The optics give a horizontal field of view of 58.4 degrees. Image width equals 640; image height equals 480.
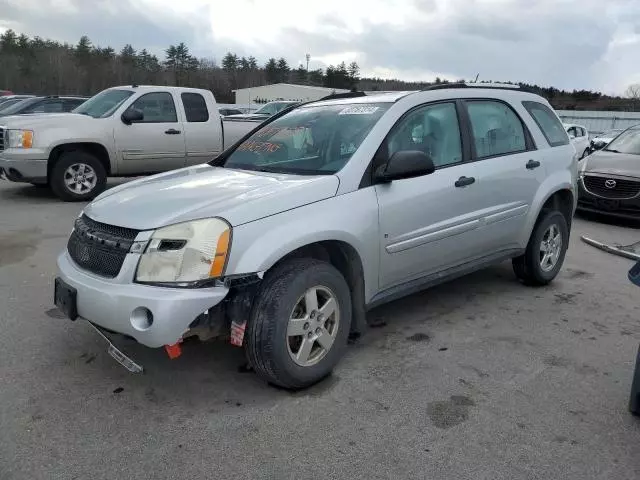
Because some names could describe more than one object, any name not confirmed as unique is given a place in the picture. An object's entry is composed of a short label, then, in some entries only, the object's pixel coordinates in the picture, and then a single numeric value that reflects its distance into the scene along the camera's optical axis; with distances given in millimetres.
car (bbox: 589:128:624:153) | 16300
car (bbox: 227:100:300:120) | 21653
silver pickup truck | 8883
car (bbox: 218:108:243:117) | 24359
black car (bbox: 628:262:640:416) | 3121
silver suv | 3014
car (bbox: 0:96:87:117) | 13444
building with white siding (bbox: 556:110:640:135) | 28125
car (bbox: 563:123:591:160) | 13922
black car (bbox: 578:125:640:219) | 8984
